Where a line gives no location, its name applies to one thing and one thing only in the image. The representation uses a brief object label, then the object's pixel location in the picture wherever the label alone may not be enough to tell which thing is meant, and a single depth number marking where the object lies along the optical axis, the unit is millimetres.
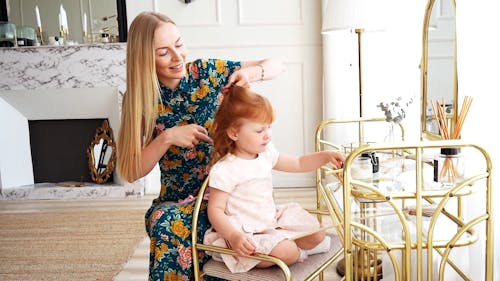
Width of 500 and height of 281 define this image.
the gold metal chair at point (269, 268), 1546
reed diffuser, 1694
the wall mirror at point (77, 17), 4625
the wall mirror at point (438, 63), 2070
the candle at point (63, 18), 4707
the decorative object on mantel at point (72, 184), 4805
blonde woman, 1728
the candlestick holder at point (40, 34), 4734
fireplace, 4668
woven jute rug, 3014
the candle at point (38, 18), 4742
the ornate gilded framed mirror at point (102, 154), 4793
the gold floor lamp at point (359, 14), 2291
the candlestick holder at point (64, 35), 4676
